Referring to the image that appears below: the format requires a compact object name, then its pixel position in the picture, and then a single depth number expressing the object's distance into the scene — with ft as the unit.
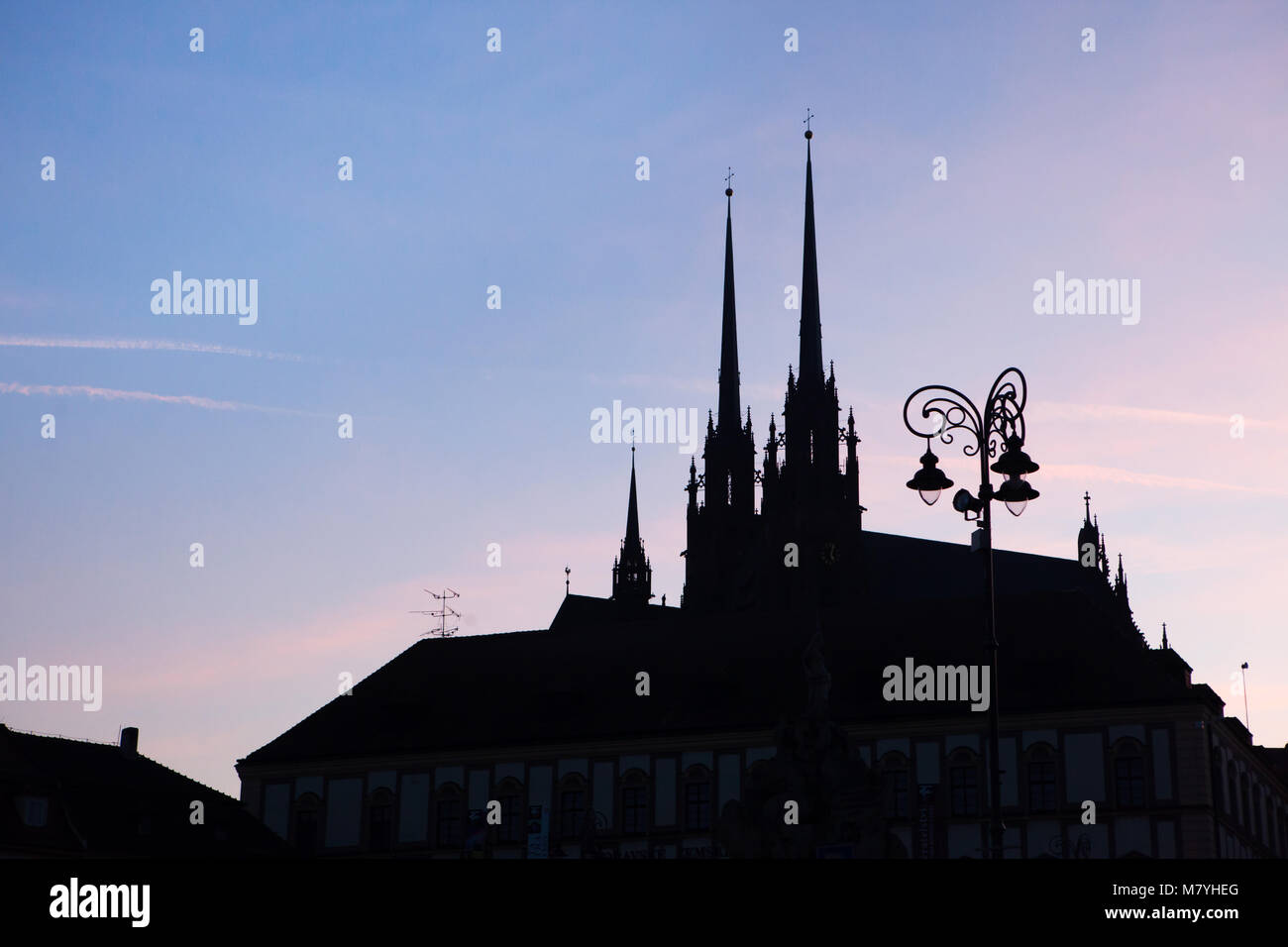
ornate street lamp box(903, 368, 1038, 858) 85.56
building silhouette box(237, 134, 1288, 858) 207.92
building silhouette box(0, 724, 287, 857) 202.90
